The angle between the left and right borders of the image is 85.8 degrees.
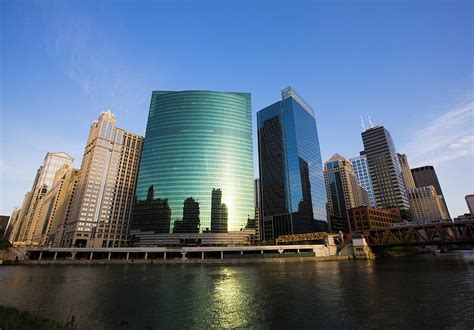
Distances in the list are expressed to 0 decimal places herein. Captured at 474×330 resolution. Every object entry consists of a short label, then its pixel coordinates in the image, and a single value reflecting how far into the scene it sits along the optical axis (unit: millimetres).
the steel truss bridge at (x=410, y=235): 98900
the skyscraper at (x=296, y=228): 197375
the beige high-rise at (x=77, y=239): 196975
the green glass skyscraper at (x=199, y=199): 188250
